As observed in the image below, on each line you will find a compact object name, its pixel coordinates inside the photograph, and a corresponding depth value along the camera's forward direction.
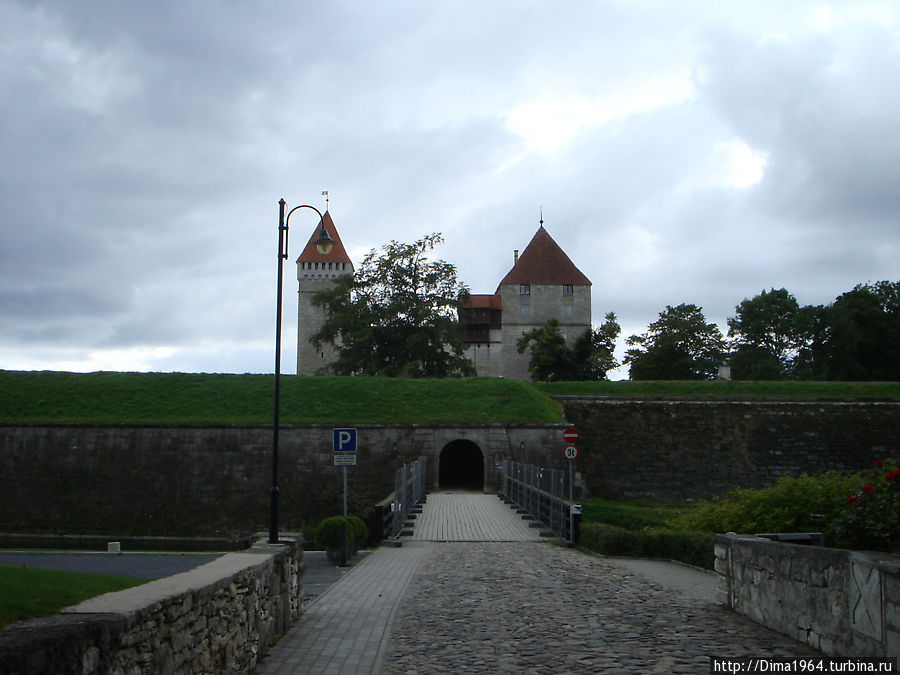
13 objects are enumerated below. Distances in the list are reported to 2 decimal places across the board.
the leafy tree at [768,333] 63.25
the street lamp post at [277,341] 10.32
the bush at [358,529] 16.02
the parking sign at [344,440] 15.39
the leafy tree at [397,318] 48.69
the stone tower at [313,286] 67.88
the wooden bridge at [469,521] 18.16
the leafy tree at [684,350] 62.72
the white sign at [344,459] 15.29
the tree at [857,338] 58.50
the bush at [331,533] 15.12
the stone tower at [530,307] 65.88
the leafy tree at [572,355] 57.31
